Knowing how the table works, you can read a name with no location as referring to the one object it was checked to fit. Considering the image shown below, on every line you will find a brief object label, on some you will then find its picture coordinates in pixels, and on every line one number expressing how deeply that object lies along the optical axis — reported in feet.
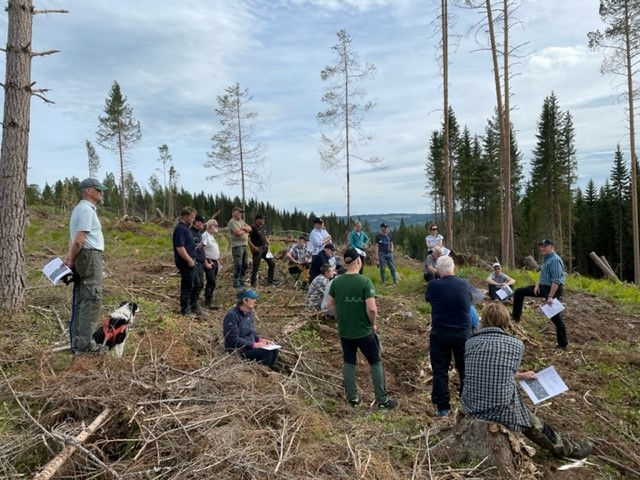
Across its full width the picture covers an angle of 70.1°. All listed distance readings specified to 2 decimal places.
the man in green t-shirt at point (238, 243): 31.96
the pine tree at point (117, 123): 117.60
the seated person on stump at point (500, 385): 12.26
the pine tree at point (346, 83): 63.41
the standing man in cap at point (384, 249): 39.86
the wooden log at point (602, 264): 56.00
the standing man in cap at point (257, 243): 35.17
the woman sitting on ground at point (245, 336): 17.80
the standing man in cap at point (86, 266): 15.17
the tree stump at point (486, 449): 11.59
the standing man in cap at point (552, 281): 24.68
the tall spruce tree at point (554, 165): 125.80
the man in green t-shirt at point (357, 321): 16.26
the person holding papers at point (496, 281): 31.42
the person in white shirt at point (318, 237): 35.50
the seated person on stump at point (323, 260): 31.71
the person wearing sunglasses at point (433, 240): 37.54
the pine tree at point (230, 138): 84.89
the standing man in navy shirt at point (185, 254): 23.56
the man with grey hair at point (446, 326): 15.83
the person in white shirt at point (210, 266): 28.27
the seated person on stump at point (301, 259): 36.35
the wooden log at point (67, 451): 8.96
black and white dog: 16.30
